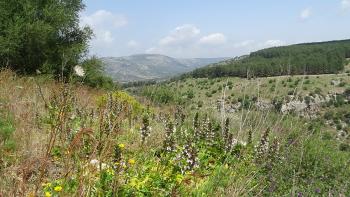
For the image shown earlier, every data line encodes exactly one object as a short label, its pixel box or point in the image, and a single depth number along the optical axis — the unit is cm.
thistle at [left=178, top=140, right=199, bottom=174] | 493
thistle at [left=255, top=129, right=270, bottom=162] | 609
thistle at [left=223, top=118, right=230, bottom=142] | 657
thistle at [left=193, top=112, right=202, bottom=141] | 671
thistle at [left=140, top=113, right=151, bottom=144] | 511
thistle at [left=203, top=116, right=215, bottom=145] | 670
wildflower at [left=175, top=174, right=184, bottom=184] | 414
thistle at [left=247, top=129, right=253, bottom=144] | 630
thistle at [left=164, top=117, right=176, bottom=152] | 494
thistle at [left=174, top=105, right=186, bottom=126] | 777
